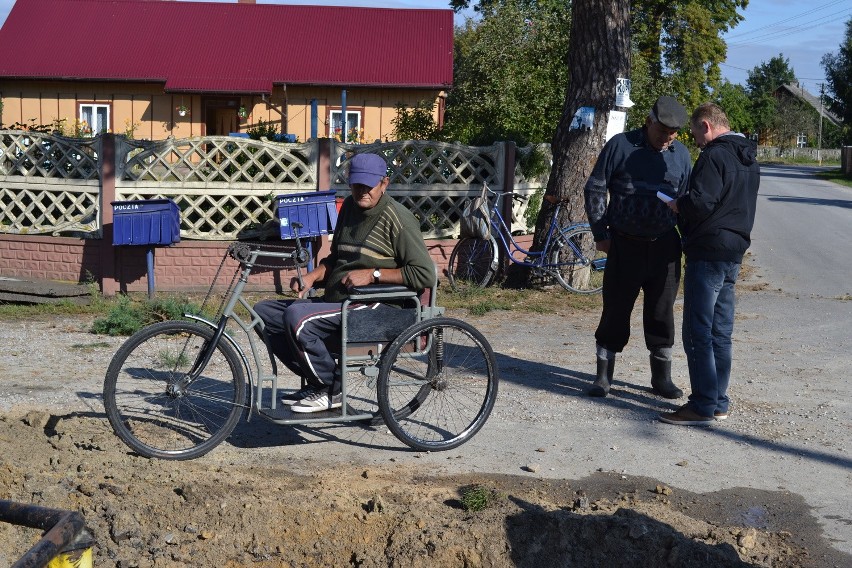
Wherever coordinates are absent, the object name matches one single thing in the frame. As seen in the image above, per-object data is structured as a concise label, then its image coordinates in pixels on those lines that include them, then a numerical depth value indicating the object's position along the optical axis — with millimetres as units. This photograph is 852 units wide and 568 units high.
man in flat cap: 6863
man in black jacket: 6277
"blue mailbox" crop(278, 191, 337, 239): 11539
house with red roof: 28766
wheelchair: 5613
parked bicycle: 11992
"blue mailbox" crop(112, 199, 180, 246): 11273
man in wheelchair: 5688
